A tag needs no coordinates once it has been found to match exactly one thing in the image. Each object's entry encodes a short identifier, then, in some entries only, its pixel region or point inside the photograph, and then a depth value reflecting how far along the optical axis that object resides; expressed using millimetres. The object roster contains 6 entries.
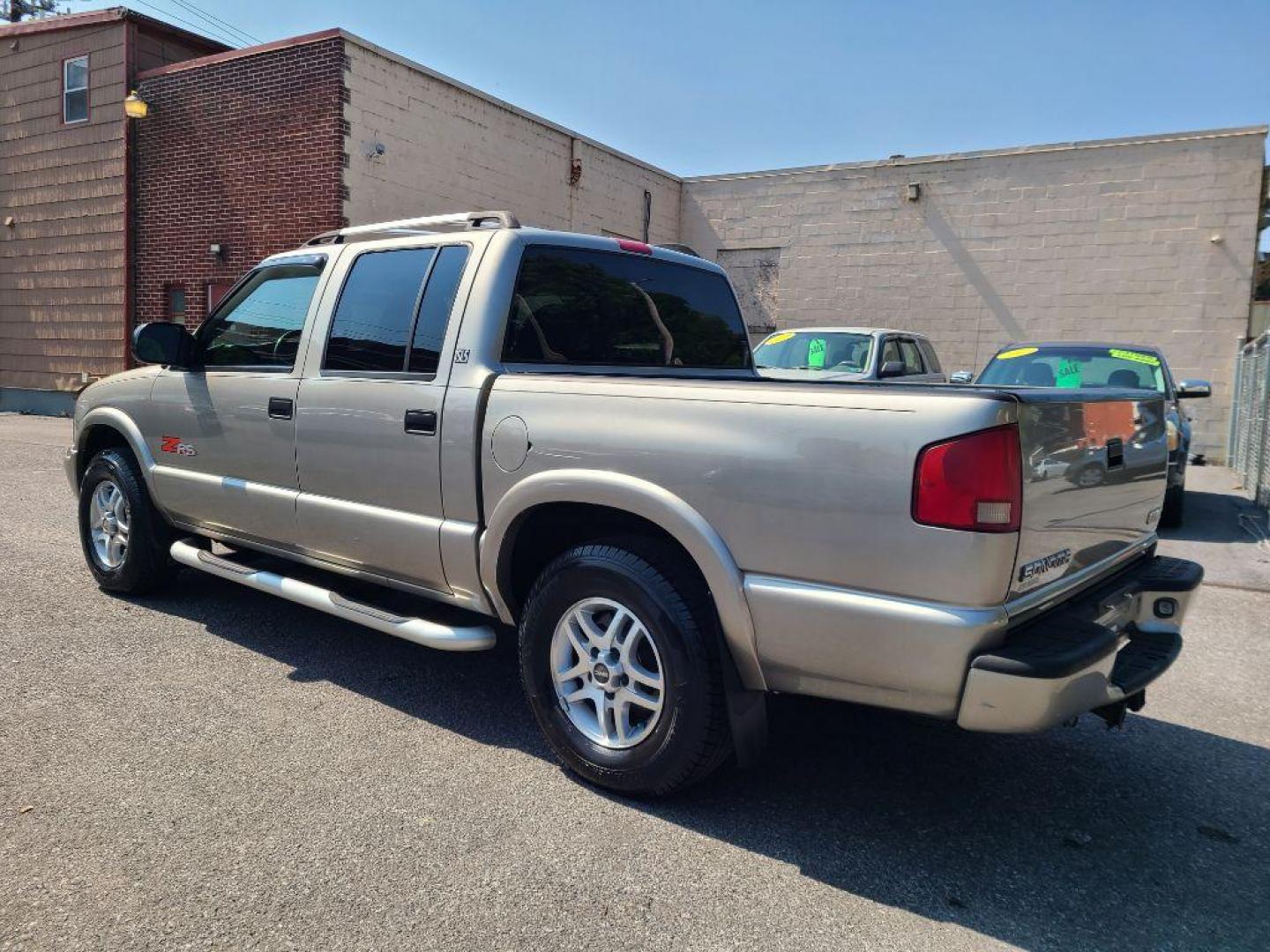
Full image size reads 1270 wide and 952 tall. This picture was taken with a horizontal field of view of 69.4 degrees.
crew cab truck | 2463
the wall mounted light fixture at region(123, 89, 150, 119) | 15172
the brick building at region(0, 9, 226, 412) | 16094
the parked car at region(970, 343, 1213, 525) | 9203
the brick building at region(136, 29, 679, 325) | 13320
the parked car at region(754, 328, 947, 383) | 10078
